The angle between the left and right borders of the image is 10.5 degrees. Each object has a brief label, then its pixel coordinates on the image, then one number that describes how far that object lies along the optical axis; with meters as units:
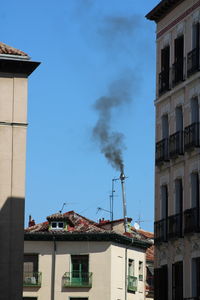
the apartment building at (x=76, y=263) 78.69
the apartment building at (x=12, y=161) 50.81
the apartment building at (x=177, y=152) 49.84
